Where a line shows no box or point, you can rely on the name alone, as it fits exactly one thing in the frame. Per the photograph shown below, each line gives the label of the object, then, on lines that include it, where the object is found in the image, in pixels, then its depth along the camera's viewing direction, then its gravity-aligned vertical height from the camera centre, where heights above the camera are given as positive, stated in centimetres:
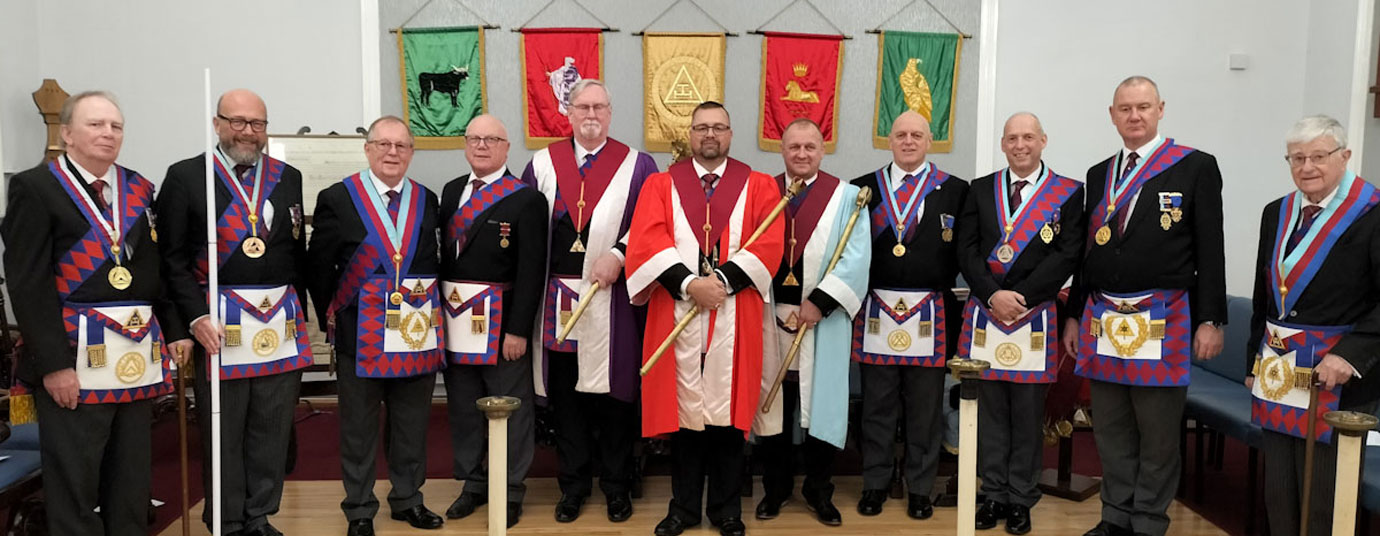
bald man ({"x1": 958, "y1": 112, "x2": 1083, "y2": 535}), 334 -23
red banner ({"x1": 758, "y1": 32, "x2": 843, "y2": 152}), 548 +86
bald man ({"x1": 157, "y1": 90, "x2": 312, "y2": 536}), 301 -26
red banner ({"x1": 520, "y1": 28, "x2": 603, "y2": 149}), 542 +89
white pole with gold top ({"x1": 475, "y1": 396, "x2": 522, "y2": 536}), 186 -49
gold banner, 545 +87
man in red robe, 321 -20
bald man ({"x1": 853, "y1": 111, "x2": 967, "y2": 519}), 354 -30
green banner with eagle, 550 +89
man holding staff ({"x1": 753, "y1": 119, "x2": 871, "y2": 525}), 337 -25
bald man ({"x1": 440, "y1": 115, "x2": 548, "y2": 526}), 342 -18
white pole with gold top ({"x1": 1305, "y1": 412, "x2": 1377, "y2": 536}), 202 -49
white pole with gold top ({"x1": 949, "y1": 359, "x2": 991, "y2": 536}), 207 -47
